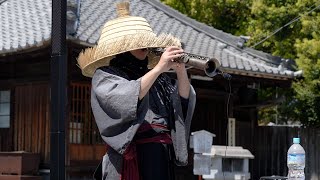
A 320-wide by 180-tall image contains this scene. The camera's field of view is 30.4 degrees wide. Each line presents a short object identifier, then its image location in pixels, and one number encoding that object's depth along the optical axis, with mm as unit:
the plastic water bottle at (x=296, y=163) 4859
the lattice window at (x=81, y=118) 9367
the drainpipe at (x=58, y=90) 4570
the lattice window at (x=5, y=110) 10305
